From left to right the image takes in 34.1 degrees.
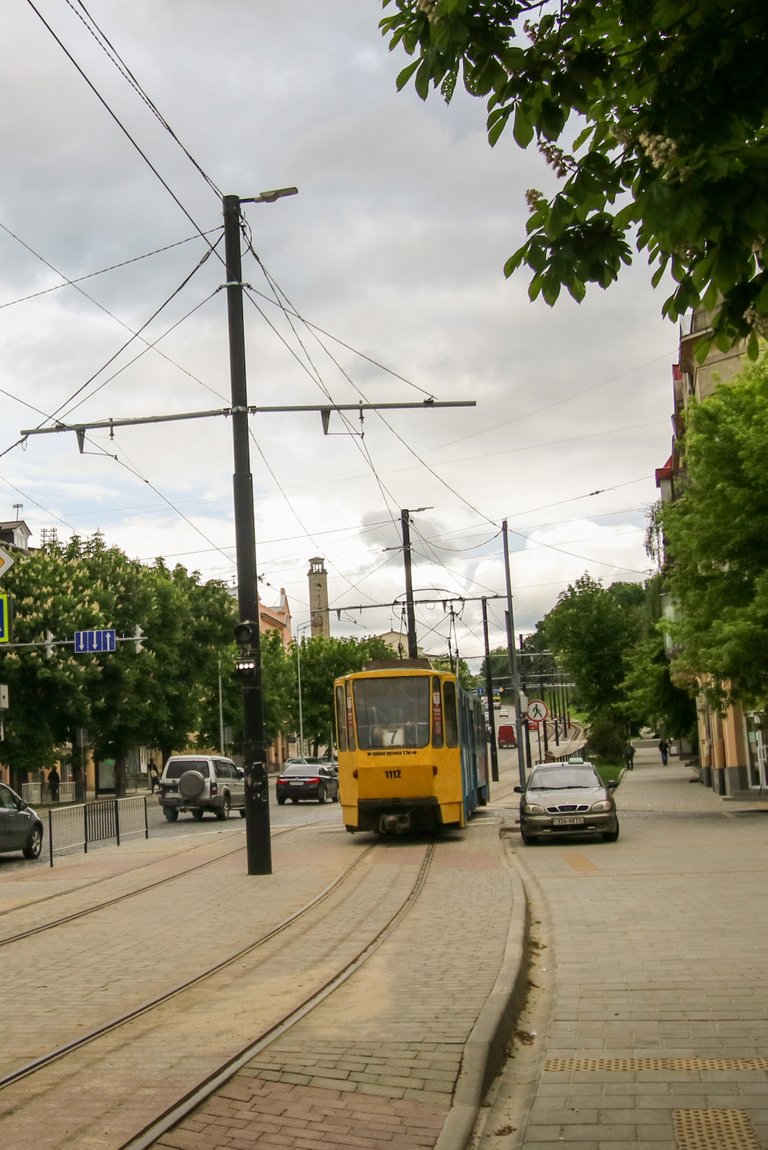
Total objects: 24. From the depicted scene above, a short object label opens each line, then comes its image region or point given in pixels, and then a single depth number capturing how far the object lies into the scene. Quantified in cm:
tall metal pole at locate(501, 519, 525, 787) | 4041
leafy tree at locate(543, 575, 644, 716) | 6438
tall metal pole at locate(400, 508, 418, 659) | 3998
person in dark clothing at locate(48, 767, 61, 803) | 6103
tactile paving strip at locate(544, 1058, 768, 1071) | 633
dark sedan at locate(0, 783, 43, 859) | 2288
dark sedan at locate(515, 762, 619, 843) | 2162
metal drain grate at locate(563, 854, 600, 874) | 1725
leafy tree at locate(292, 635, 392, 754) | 9038
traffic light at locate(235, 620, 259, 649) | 1775
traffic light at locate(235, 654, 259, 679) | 1791
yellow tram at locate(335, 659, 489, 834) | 2273
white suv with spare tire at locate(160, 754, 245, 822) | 3603
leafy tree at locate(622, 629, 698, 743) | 4350
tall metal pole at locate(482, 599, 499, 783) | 5672
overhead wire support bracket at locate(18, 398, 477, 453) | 1703
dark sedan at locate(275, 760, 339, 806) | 4562
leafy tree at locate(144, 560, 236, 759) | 5919
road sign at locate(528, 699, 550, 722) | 3494
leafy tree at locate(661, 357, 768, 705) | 2398
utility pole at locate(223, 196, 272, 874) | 1786
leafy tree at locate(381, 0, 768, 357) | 474
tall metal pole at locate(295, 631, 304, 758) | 8758
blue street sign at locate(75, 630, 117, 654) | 3528
